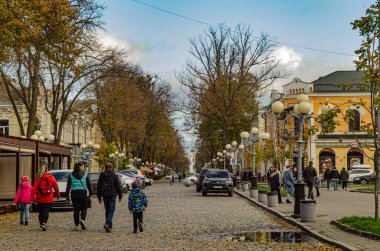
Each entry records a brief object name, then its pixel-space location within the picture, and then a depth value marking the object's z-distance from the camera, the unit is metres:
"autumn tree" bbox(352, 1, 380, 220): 15.32
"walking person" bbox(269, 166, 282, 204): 28.47
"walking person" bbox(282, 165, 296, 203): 28.52
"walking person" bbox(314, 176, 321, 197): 33.97
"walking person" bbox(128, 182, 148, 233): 15.79
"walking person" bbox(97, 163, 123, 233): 16.41
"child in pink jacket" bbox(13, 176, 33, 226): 18.83
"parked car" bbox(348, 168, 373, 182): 62.72
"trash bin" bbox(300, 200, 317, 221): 18.08
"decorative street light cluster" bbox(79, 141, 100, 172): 50.03
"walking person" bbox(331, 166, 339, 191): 44.34
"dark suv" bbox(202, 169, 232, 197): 38.47
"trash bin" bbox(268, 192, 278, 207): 25.67
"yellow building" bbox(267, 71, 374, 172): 72.62
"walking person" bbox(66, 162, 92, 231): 16.83
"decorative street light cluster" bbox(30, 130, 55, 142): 39.57
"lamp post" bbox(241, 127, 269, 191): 37.88
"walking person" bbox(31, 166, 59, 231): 16.97
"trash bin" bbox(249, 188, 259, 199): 34.47
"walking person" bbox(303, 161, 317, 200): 27.16
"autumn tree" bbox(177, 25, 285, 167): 56.16
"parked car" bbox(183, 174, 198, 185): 71.22
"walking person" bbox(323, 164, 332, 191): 45.03
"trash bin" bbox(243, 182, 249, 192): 46.47
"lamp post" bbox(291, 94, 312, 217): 19.64
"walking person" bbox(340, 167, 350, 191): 45.84
